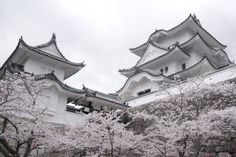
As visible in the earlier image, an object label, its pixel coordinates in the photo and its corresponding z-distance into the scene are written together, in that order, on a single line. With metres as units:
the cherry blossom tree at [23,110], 7.95
